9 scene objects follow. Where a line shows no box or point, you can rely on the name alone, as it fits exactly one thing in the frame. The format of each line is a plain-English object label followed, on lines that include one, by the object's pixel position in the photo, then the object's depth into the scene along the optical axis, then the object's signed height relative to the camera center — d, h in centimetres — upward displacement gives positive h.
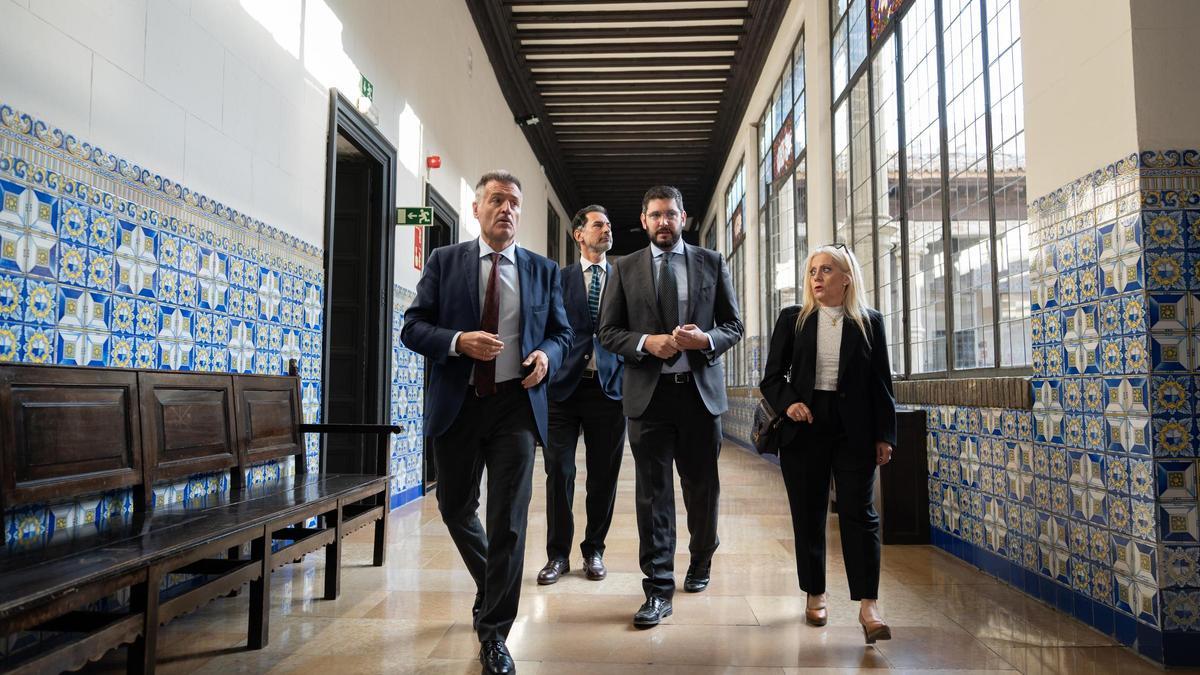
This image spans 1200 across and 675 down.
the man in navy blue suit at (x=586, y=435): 348 -23
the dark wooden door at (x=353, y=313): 529 +46
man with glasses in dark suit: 291 +5
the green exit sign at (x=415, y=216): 547 +114
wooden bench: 168 -38
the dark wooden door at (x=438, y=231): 648 +135
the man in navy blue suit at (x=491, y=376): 231 +2
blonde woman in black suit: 266 -11
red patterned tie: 238 +19
